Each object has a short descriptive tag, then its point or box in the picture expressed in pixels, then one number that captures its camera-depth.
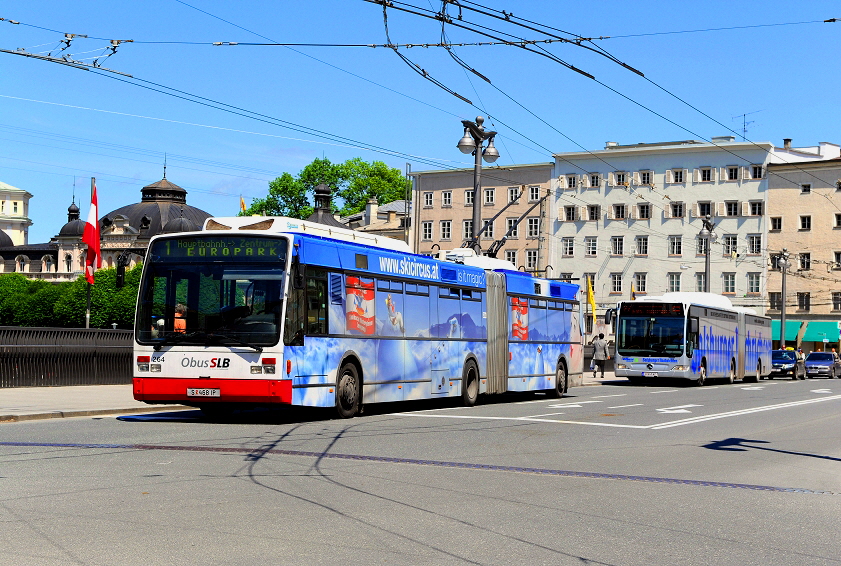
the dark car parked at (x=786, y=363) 62.81
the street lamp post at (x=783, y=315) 75.71
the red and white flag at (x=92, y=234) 30.88
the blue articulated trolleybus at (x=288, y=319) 17.03
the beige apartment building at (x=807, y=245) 89.38
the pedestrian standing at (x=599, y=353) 52.19
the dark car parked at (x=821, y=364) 66.75
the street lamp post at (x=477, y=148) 30.28
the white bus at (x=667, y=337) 41.47
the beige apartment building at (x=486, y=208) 101.56
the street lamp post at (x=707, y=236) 53.26
